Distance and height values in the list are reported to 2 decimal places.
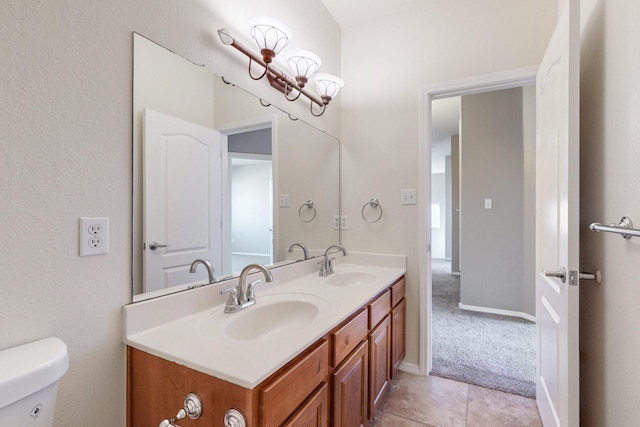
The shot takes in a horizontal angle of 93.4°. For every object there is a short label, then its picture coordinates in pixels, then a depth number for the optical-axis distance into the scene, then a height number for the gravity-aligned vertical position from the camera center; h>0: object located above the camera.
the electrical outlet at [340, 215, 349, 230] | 2.39 -0.07
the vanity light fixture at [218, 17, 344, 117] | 1.39 +0.81
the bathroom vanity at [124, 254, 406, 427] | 0.78 -0.45
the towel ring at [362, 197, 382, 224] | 2.26 +0.07
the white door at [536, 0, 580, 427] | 1.11 -0.03
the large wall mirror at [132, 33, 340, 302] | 1.06 +0.17
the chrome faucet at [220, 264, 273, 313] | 1.20 -0.34
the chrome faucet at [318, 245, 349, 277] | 1.97 -0.33
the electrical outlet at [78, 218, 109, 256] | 0.87 -0.07
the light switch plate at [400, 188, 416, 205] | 2.13 +0.12
